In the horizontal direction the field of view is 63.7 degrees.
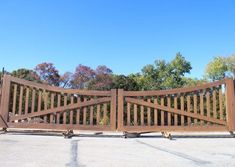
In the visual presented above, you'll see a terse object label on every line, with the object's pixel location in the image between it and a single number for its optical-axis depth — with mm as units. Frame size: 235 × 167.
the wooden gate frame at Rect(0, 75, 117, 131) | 4013
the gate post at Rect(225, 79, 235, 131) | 3985
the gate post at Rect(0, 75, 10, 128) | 4072
